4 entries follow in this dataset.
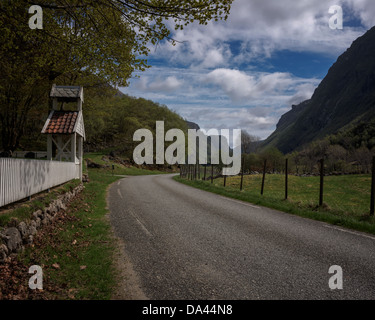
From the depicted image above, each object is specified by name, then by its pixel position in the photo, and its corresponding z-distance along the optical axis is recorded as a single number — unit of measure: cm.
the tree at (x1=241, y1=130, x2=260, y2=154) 9240
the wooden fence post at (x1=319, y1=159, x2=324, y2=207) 1094
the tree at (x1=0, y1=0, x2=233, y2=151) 758
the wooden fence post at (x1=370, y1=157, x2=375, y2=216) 890
